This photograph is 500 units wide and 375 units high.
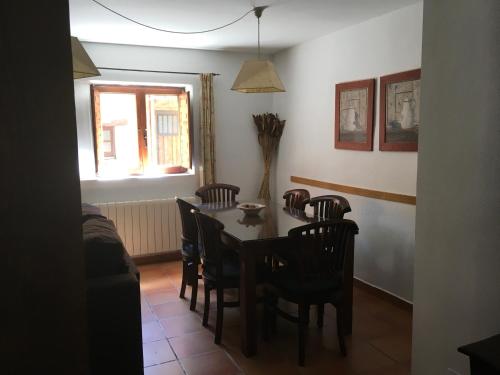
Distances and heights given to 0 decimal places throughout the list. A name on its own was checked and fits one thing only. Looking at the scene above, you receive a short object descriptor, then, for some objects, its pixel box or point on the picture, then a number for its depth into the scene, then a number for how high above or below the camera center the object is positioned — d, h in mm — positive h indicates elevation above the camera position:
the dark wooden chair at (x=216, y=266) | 2834 -864
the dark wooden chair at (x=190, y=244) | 3482 -845
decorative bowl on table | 3488 -540
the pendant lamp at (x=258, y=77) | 3082 +479
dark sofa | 1968 -795
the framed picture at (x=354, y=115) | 3779 +256
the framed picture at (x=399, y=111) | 3301 +249
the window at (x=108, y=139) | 4686 +59
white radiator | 4562 -884
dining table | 2707 -667
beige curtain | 4848 +144
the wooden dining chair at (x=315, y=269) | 2525 -780
